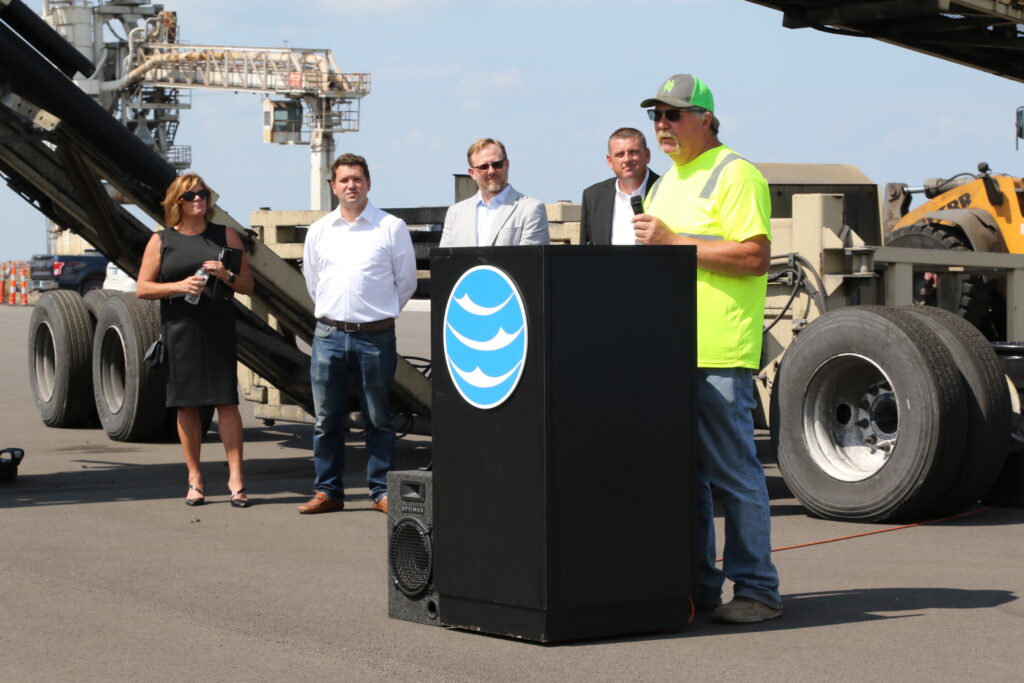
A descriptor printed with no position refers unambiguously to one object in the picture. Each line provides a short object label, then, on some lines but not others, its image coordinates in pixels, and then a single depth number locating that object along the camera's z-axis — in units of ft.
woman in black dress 28.84
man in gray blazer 26.53
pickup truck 139.85
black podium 17.57
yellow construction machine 42.04
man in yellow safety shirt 19.03
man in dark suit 26.55
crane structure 297.33
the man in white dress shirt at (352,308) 28.25
